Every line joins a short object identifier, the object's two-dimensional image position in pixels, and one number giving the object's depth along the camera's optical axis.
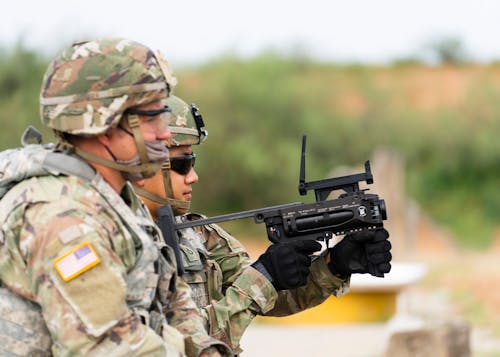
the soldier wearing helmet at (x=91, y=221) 5.97
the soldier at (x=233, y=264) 8.53
